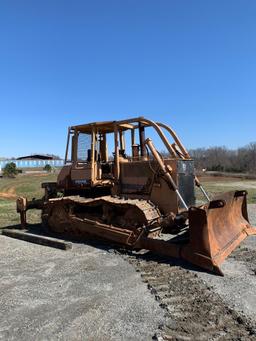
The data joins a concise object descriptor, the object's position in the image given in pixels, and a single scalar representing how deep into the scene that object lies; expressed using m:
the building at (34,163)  108.88
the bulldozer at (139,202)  7.08
